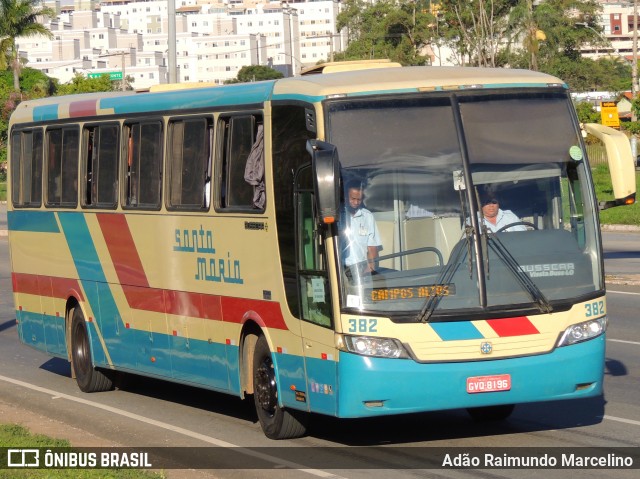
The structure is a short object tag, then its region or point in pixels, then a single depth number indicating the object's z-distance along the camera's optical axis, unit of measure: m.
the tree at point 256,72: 164.00
